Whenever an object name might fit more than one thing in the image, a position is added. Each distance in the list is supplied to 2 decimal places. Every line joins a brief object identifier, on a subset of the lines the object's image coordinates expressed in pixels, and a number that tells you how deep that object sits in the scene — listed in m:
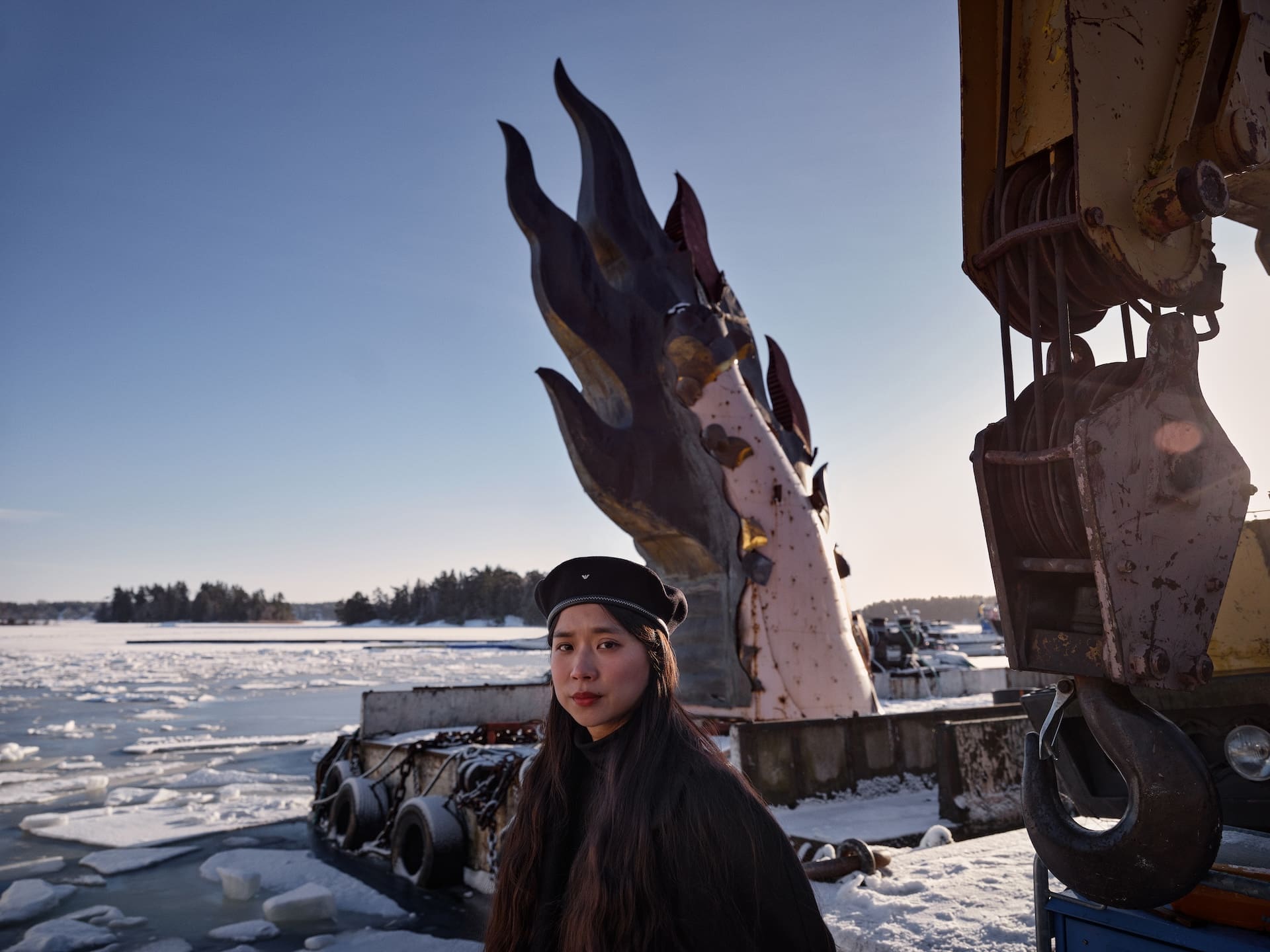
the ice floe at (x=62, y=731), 13.06
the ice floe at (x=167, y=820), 7.38
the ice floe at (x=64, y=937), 4.80
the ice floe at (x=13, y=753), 10.87
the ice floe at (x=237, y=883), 5.88
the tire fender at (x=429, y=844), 6.36
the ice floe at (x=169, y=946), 4.87
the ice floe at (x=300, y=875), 5.89
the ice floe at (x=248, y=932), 5.10
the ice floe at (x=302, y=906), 5.40
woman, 1.43
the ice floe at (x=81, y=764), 10.45
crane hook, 1.95
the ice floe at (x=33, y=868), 6.21
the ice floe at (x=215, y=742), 11.91
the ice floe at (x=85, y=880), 6.09
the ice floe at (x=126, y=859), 6.48
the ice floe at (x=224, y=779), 9.55
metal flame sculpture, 8.23
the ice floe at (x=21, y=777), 9.65
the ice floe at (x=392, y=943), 4.99
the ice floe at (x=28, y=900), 5.32
